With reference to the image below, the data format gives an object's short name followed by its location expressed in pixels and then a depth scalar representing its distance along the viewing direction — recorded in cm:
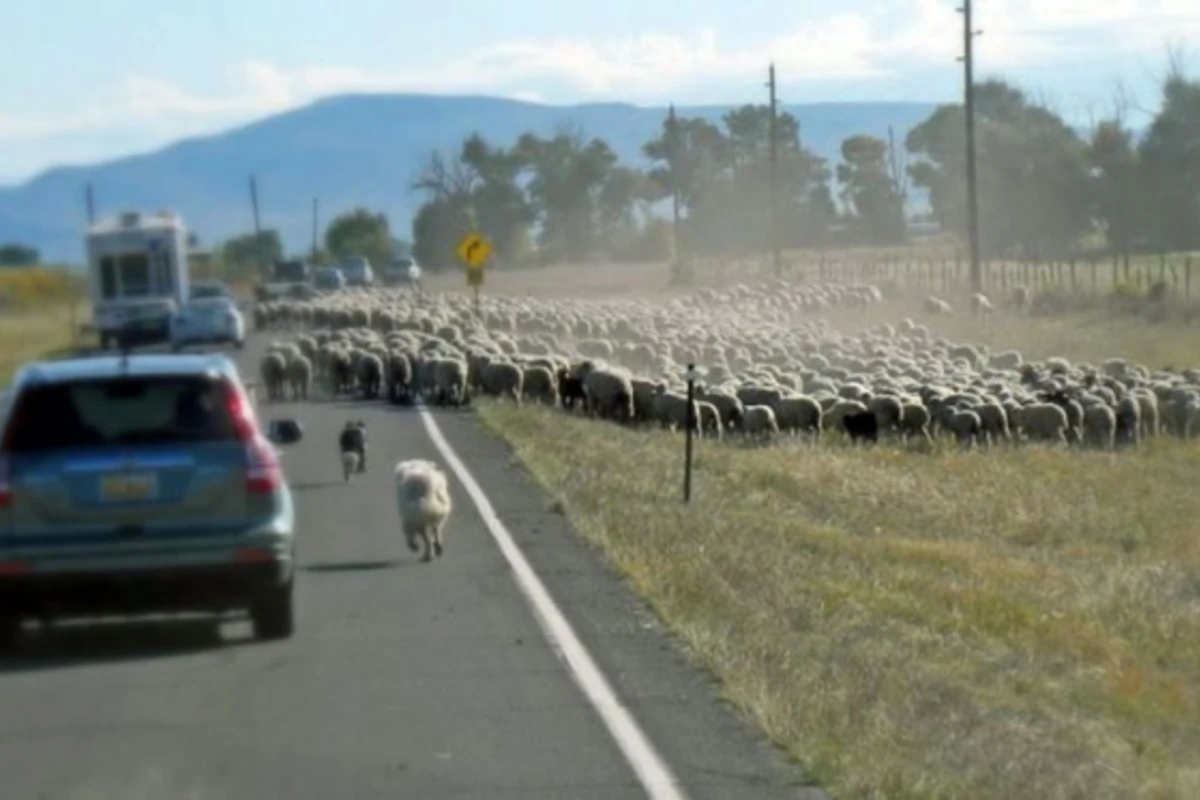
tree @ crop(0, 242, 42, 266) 11975
